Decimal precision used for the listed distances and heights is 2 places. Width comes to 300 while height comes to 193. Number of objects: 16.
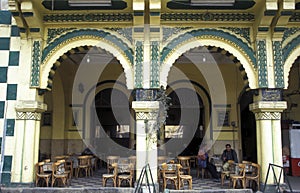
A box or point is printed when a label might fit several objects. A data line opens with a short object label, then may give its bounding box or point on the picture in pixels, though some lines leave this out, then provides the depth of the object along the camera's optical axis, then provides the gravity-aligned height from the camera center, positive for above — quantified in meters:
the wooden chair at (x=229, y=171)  7.07 -0.86
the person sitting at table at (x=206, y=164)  8.20 -0.80
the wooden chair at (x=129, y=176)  6.73 -0.92
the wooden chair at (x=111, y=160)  8.00 -0.69
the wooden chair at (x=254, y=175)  6.46 -0.87
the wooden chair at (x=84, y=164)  8.46 -0.83
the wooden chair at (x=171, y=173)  6.60 -0.87
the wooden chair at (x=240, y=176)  6.57 -0.89
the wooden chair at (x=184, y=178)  6.51 -0.93
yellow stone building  6.45 +1.95
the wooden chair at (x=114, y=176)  6.68 -0.91
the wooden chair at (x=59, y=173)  6.69 -0.86
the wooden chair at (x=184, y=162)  8.34 -0.78
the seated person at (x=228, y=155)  7.80 -0.53
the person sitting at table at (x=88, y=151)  9.84 -0.55
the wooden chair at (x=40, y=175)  6.55 -0.87
